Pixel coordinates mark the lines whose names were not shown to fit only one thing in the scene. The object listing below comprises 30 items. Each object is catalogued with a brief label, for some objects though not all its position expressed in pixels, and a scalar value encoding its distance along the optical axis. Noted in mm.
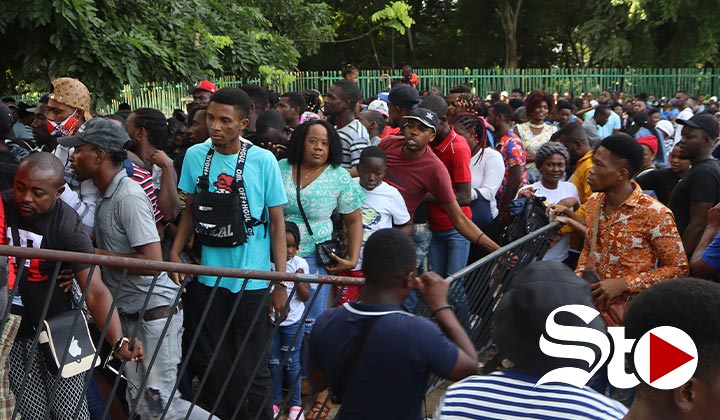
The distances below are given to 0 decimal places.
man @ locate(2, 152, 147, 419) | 4172
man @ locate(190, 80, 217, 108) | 8211
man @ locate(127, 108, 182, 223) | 5893
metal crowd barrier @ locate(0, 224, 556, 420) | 3734
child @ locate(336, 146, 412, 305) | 5996
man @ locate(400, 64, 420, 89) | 19420
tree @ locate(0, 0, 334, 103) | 9727
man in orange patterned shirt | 4621
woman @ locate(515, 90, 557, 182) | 9719
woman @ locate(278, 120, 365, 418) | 5516
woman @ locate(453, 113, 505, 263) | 7188
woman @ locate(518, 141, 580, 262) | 6418
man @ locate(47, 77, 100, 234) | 6047
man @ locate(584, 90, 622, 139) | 13914
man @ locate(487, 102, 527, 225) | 7662
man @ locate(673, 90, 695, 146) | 21516
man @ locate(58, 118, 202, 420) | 4648
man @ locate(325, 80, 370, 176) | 7059
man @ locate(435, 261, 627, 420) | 2354
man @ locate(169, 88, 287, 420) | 4816
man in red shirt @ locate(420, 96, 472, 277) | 6684
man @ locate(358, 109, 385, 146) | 8445
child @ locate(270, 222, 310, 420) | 5473
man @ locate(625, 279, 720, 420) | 1960
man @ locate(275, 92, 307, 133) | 8609
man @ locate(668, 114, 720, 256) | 5434
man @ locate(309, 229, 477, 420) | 3129
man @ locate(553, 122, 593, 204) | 6934
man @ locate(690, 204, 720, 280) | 4555
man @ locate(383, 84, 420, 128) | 7805
